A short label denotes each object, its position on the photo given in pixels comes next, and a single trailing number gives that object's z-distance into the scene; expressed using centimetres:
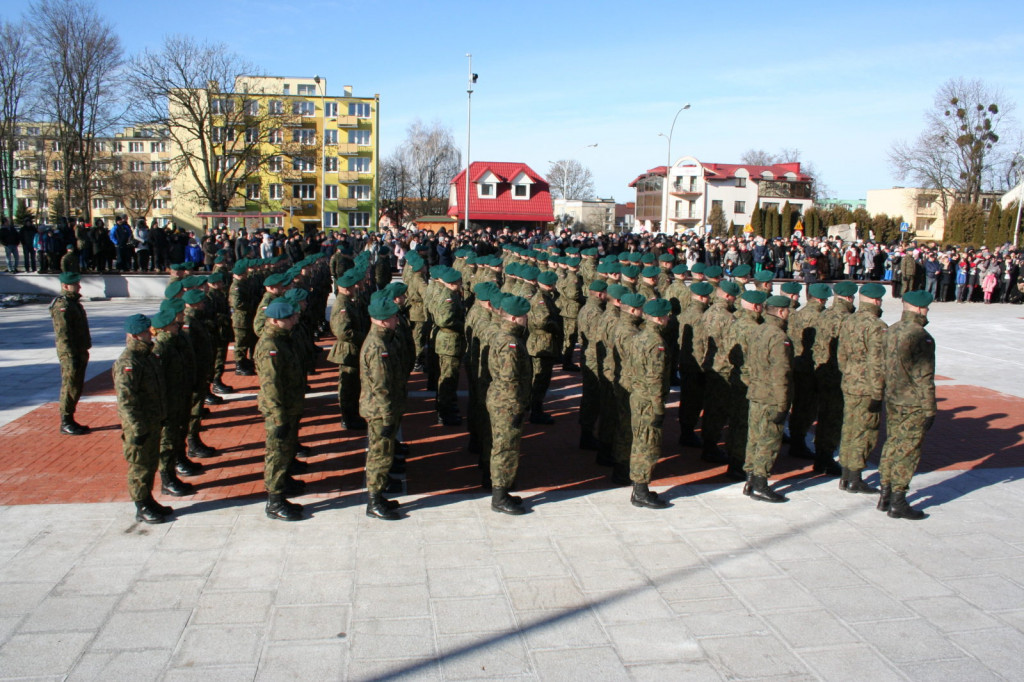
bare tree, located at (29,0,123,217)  3666
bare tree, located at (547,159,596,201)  8931
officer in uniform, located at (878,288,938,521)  624
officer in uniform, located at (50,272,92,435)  814
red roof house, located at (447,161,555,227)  5341
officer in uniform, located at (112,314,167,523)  579
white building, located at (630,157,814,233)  6944
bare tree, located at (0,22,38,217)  3550
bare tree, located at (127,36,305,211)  4325
